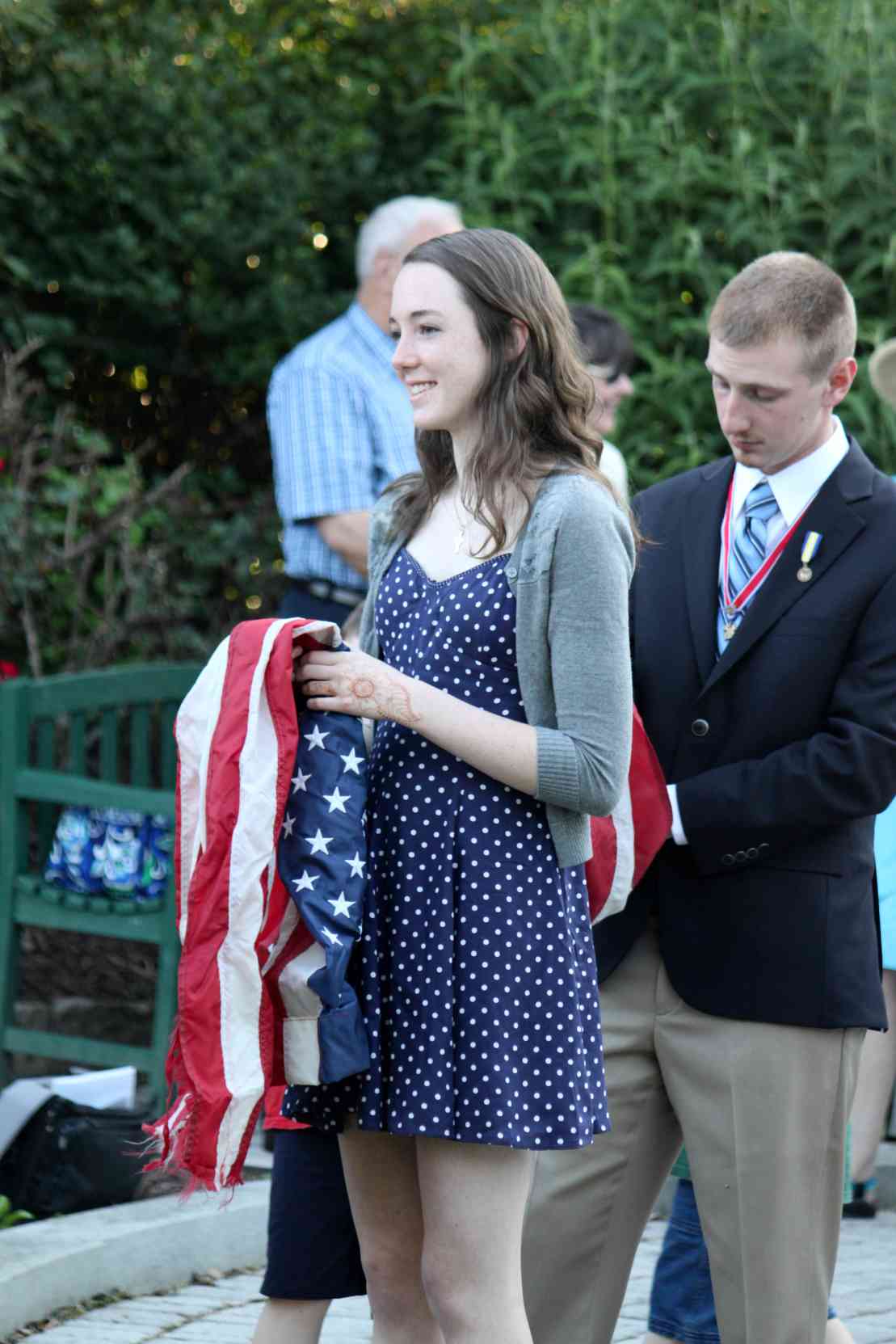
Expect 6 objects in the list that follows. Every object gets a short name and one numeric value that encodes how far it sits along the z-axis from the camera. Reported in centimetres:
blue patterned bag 971
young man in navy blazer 579
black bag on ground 884
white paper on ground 881
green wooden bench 949
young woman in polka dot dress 502
